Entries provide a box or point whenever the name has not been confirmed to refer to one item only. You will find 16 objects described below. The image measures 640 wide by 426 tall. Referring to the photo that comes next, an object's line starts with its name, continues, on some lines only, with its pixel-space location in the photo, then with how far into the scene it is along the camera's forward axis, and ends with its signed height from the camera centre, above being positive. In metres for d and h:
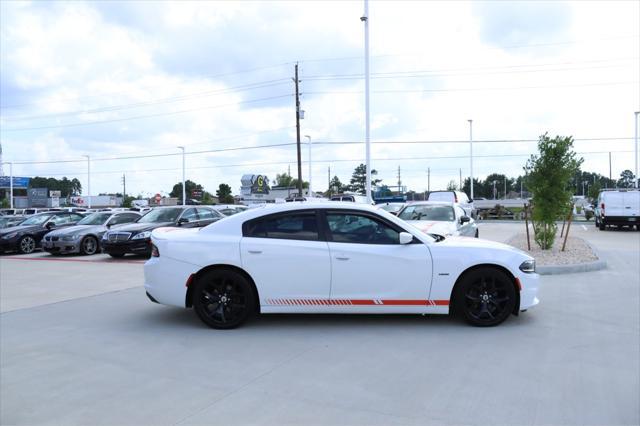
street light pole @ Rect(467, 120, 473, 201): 43.09 +4.05
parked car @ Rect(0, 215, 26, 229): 18.90 -0.79
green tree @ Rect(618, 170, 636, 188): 127.62 +4.53
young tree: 12.99 +0.39
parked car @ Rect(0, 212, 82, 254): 17.02 -1.03
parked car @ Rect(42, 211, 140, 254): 15.67 -1.18
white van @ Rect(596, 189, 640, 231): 22.94 -0.54
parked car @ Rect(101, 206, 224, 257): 14.12 -0.75
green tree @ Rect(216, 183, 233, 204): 90.66 +1.49
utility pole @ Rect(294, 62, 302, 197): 33.71 +4.67
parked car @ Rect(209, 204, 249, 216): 19.27 -0.38
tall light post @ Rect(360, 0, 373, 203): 19.45 +3.92
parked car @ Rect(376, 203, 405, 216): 20.94 -0.40
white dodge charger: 5.98 -0.87
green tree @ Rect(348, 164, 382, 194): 95.75 +3.45
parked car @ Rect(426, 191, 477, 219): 23.94 +0.00
